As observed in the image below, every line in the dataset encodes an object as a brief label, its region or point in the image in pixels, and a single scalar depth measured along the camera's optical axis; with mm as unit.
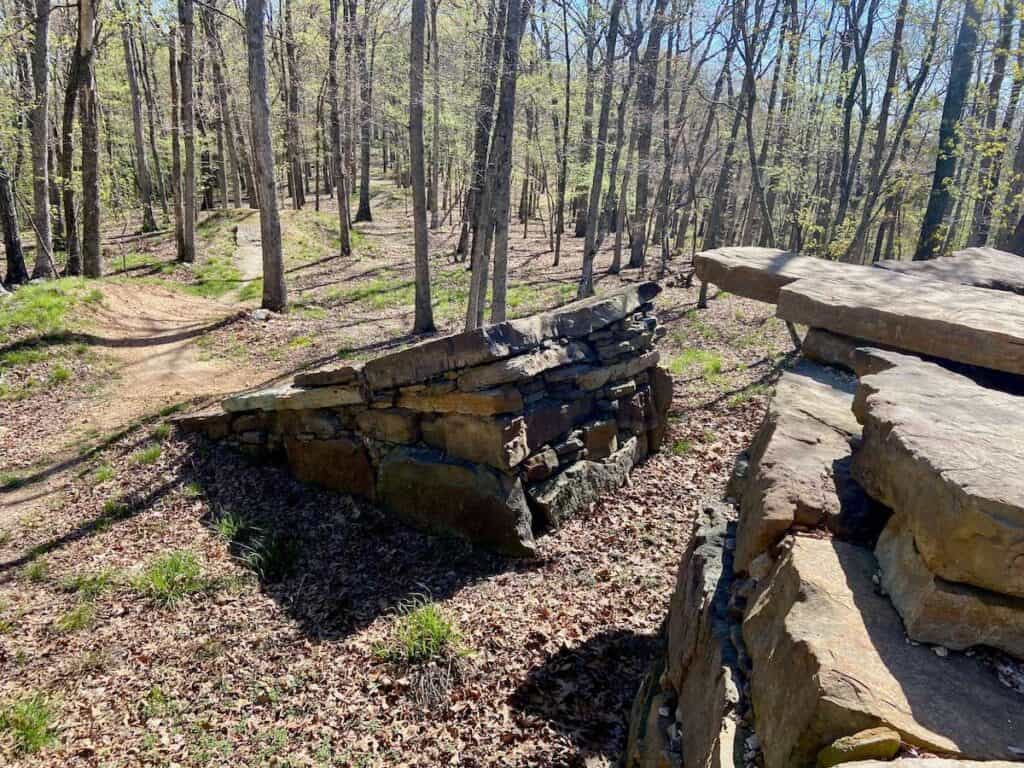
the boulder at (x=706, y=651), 2295
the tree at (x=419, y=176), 10656
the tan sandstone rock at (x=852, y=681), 1615
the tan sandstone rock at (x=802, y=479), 2566
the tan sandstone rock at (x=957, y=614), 1796
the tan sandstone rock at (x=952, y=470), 1720
